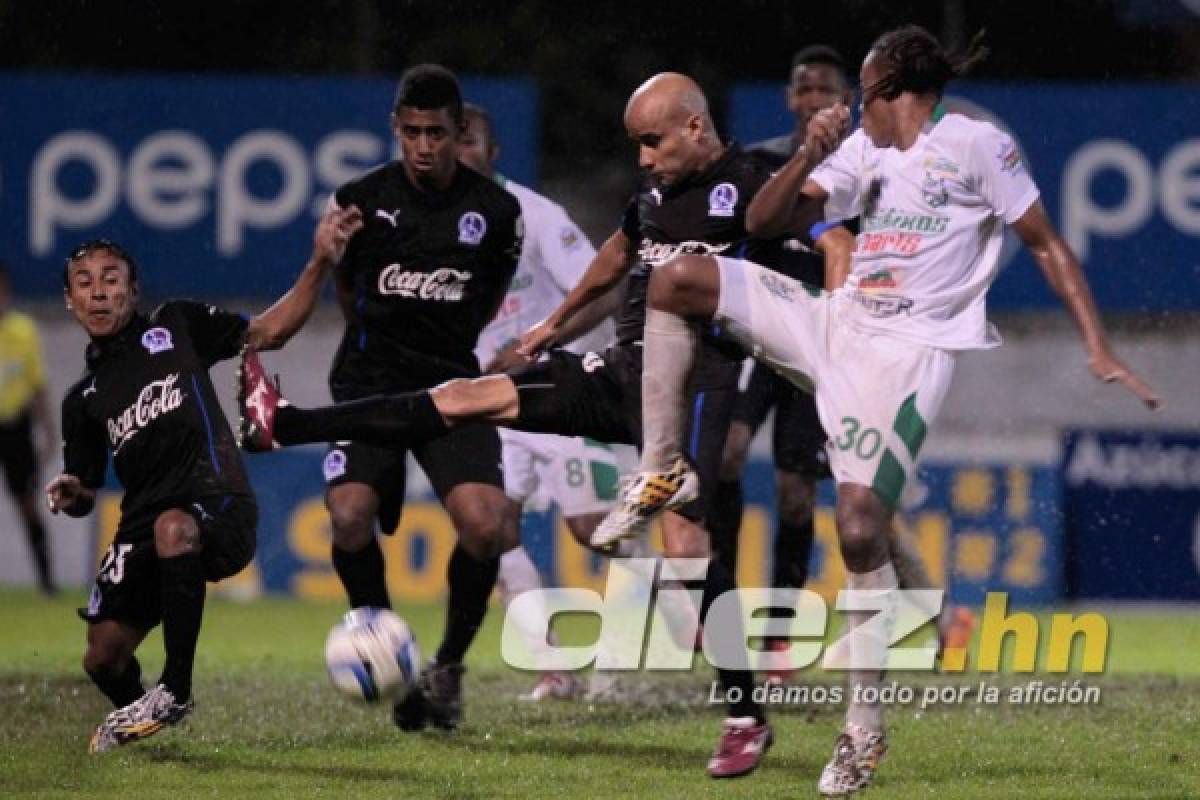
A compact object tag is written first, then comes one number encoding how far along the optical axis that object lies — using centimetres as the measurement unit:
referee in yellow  3012
